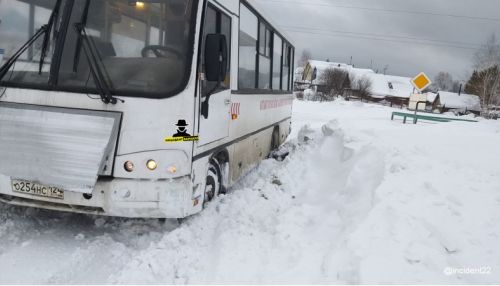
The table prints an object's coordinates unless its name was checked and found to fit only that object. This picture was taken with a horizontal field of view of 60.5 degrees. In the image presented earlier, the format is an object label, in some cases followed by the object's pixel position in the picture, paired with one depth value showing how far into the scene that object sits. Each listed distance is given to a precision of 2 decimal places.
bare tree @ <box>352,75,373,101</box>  74.31
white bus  4.29
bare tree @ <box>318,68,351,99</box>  61.81
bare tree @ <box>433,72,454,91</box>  117.31
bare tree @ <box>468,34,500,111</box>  52.91
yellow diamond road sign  16.33
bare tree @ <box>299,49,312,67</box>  102.09
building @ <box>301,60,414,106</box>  75.68
